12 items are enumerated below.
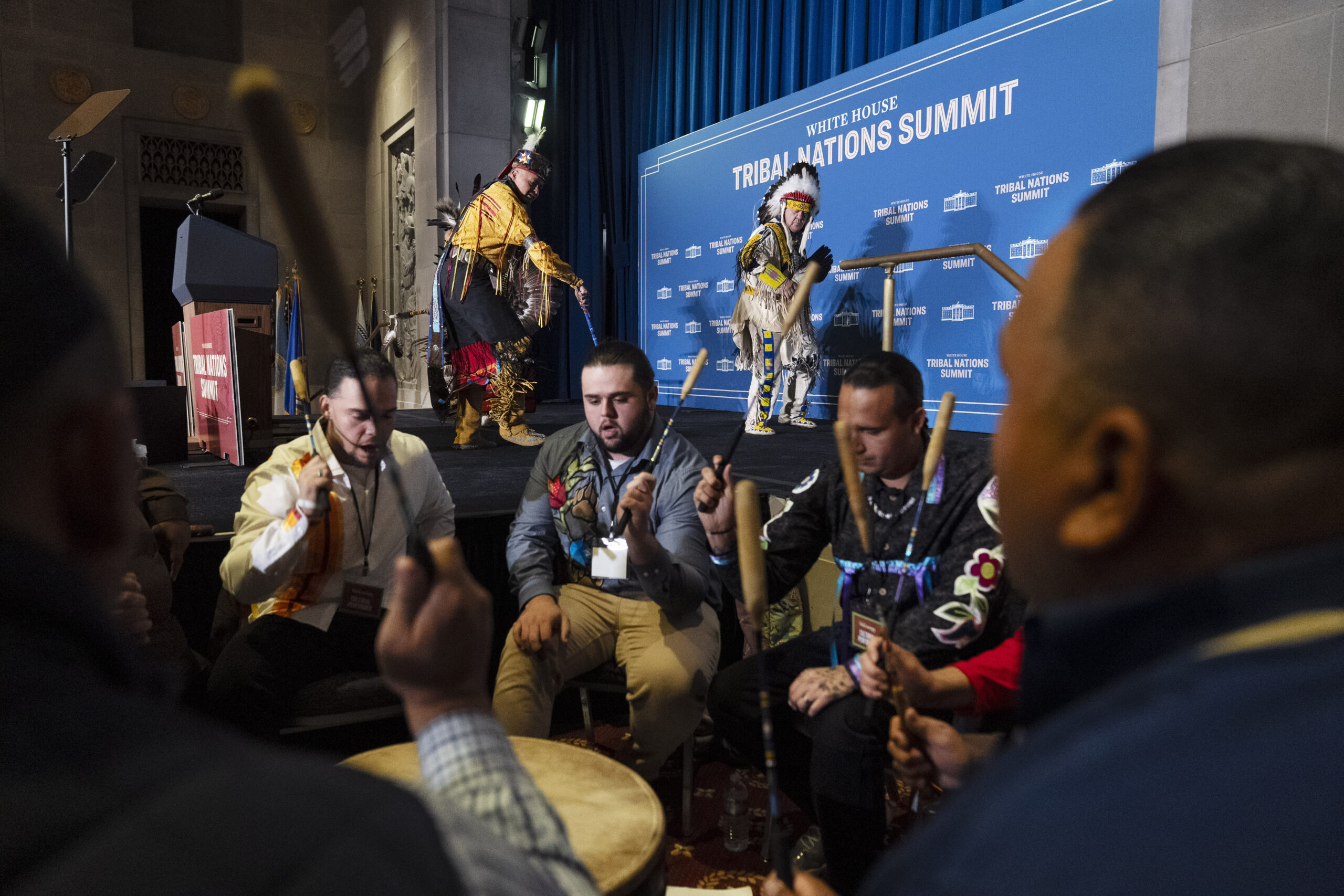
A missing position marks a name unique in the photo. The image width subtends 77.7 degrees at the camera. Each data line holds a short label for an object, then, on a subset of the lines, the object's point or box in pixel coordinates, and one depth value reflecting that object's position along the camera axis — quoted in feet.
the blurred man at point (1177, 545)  1.30
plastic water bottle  7.48
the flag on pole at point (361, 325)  31.83
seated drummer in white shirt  7.04
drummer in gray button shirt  7.41
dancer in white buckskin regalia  19.38
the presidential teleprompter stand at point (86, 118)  14.33
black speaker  17.33
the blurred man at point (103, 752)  1.15
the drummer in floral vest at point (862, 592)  6.05
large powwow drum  3.82
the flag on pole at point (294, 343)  25.55
